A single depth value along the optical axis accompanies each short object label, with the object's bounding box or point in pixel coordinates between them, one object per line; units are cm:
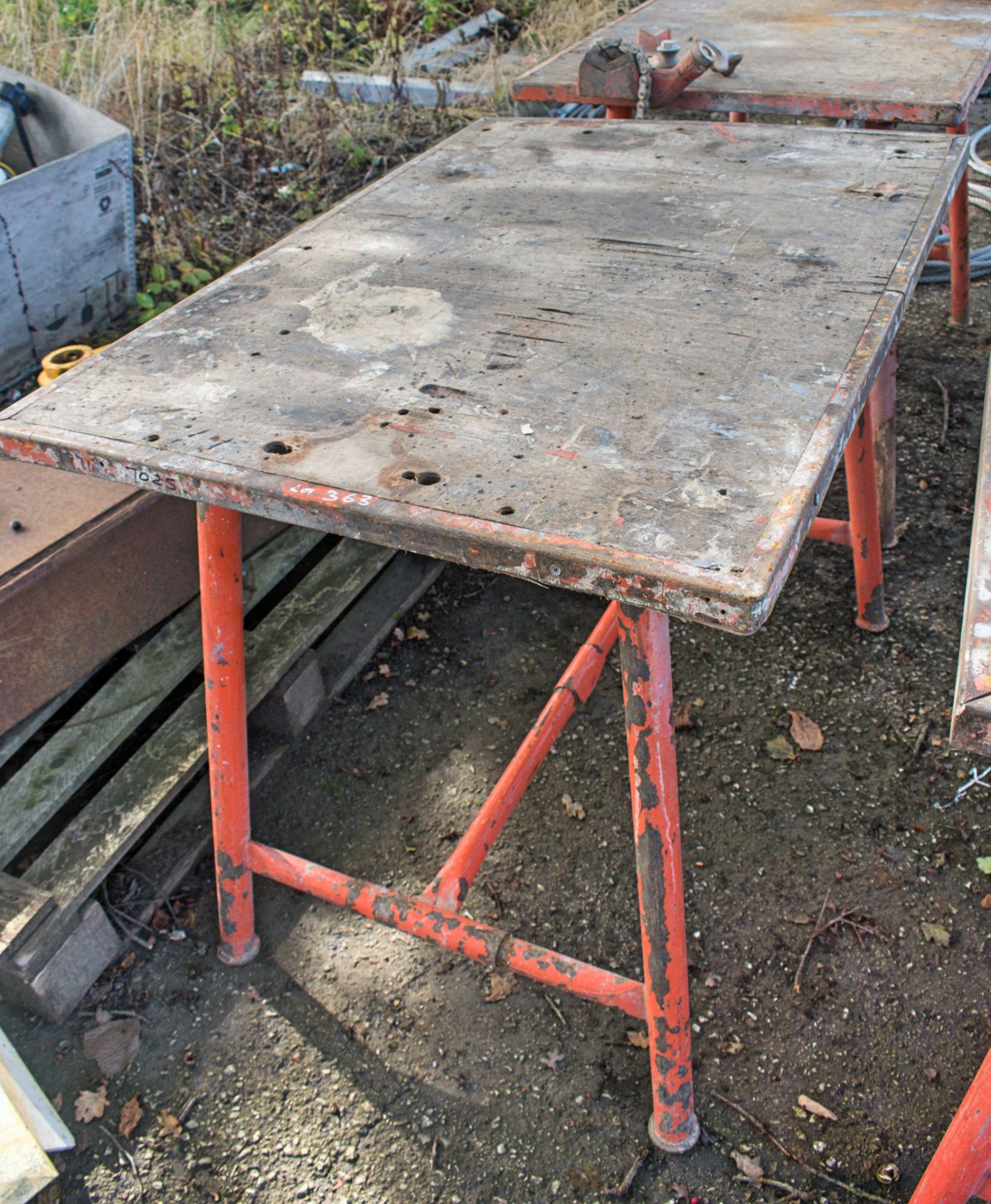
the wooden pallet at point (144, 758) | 169
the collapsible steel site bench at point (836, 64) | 226
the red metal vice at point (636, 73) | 227
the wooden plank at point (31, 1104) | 149
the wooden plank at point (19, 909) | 158
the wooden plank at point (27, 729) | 175
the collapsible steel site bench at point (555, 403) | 104
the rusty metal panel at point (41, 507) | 168
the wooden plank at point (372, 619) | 238
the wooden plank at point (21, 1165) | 138
